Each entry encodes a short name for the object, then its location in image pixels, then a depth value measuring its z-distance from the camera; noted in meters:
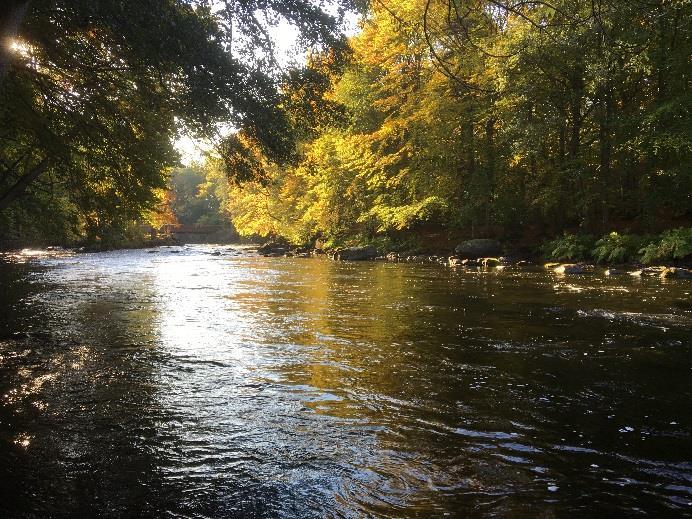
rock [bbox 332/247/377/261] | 29.02
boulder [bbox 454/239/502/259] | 24.53
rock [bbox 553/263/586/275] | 18.48
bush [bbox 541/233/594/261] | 21.78
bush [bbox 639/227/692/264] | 18.27
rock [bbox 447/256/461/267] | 23.02
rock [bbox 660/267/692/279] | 15.91
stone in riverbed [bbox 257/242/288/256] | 38.00
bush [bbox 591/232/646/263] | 20.17
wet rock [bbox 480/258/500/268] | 21.89
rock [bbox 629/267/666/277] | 16.88
